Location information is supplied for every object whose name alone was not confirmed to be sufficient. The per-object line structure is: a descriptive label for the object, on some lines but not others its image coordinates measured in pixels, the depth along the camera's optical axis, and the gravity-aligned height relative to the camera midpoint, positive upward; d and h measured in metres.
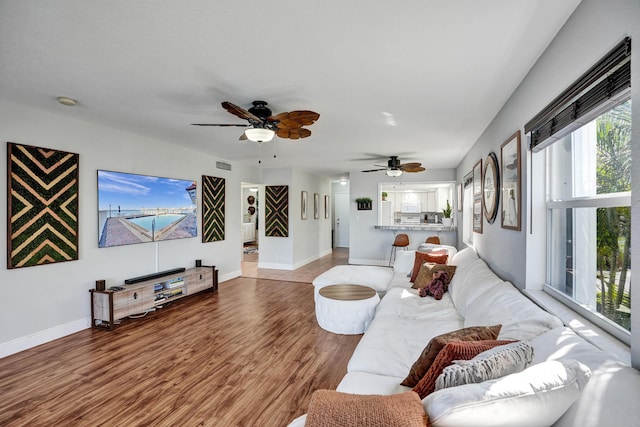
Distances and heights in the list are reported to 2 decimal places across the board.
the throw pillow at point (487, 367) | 1.06 -0.54
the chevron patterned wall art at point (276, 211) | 7.19 +0.08
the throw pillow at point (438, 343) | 1.42 -0.60
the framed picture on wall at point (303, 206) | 7.70 +0.22
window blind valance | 1.21 +0.57
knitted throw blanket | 0.89 -0.61
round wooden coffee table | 3.33 -1.05
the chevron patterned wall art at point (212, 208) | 5.50 +0.12
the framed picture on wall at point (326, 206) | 9.60 +0.27
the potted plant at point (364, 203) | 7.93 +0.30
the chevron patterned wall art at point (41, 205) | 3.01 +0.09
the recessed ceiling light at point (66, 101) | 2.90 +1.08
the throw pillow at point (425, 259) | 4.15 -0.60
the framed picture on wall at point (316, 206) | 8.56 +0.25
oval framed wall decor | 3.13 +0.30
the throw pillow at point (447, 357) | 1.26 -0.59
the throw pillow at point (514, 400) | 0.86 -0.53
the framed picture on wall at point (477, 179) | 4.05 +0.49
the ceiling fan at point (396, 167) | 5.58 +0.85
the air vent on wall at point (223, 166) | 5.86 +0.94
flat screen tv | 3.87 +0.08
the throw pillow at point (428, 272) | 3.54 -0.67
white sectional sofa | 0.87 -0.56
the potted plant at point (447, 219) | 7.49 -0.10
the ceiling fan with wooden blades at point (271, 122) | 2.58 +0.82
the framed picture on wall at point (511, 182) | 2.45 +0.28
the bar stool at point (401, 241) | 7.25 -0.62
